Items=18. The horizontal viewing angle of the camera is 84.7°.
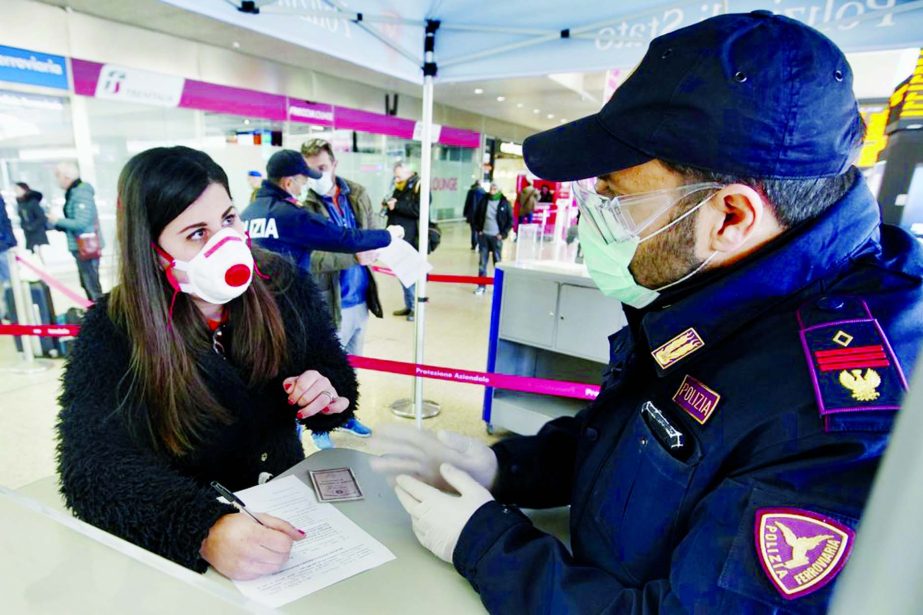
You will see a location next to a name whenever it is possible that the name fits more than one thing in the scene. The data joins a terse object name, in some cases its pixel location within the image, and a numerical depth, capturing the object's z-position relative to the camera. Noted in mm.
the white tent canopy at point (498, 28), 2041
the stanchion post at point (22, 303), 3947
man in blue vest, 2953
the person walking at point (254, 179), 4613
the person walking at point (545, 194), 15820
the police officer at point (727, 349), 563
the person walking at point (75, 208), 4441
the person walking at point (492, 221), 7785
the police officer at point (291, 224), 2639
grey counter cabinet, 2889
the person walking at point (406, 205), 5879
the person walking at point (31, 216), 4691
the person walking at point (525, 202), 10039
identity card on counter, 1103
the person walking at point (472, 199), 8023
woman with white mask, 935
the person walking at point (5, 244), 3799
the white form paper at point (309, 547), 842
